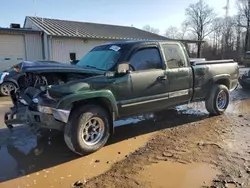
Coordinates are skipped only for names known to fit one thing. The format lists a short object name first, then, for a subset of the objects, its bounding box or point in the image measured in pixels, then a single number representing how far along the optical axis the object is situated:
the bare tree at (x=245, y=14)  43.69
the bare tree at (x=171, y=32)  53.47
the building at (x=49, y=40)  12.96
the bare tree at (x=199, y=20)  48.08
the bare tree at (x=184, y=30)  49.59
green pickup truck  3.40
